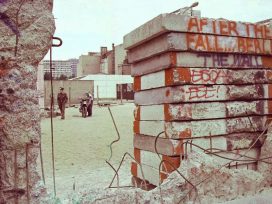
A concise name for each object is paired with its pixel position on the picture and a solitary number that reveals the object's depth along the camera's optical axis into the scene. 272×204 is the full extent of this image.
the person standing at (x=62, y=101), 18.53
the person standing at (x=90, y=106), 19.99
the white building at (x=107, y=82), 44.41
